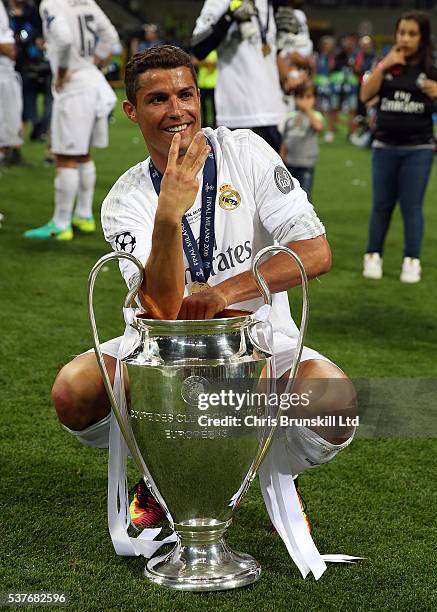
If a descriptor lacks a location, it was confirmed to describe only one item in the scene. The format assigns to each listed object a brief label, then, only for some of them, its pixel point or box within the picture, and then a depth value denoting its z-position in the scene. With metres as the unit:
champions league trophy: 2.52
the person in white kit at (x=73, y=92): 7.66
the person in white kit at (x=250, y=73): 6.85
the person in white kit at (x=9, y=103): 9.10
